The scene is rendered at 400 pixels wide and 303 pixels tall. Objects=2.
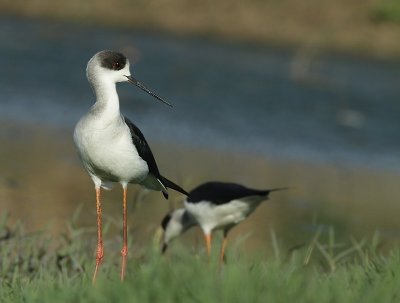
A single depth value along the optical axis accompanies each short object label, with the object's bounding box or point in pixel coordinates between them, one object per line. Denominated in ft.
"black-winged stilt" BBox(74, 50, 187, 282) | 36.94
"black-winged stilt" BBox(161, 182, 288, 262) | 48.73
